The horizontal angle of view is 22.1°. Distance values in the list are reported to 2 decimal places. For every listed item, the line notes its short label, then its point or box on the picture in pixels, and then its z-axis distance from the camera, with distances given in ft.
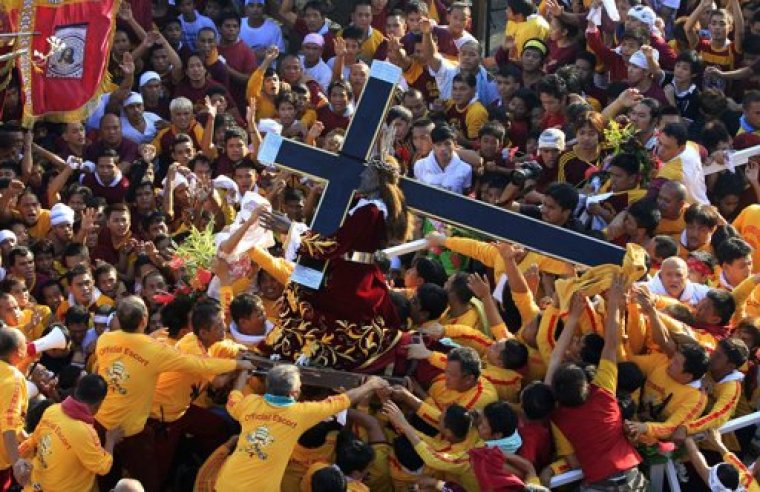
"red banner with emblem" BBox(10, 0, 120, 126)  54.13
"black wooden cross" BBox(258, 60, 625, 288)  37.50
